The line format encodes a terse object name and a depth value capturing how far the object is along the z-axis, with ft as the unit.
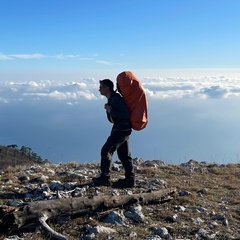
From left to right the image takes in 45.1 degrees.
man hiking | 20.34
